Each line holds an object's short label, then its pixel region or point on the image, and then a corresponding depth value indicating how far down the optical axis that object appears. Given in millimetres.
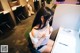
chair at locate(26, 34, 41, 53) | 1442
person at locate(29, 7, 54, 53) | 1416
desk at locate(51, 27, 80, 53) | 1303
